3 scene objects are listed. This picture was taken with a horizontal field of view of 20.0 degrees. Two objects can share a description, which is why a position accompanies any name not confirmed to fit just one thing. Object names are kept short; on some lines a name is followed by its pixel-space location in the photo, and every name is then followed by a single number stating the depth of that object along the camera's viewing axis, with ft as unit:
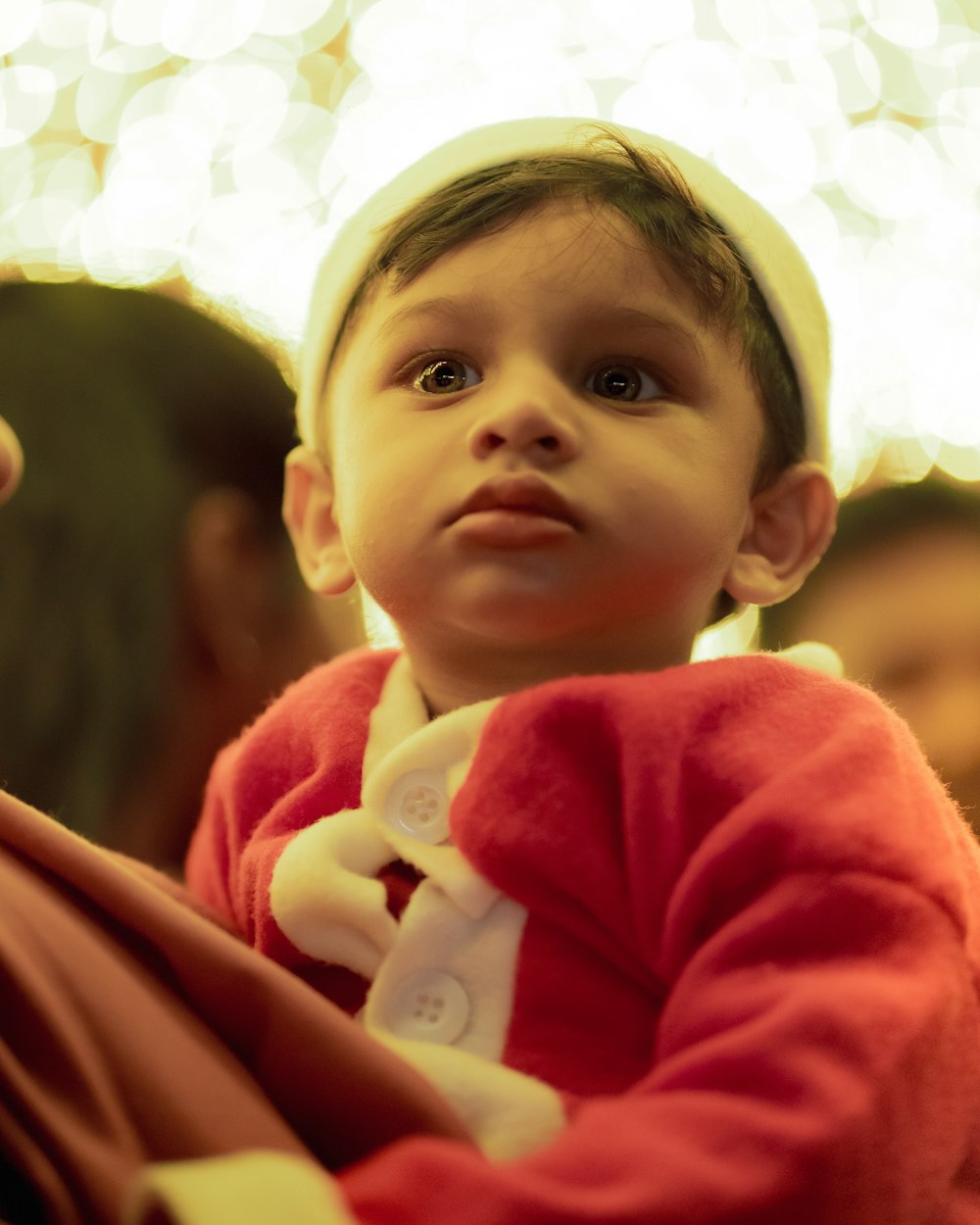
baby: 1.89
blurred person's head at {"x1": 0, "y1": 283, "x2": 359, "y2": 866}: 2.83
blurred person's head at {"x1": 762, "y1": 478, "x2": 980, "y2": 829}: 3.77
